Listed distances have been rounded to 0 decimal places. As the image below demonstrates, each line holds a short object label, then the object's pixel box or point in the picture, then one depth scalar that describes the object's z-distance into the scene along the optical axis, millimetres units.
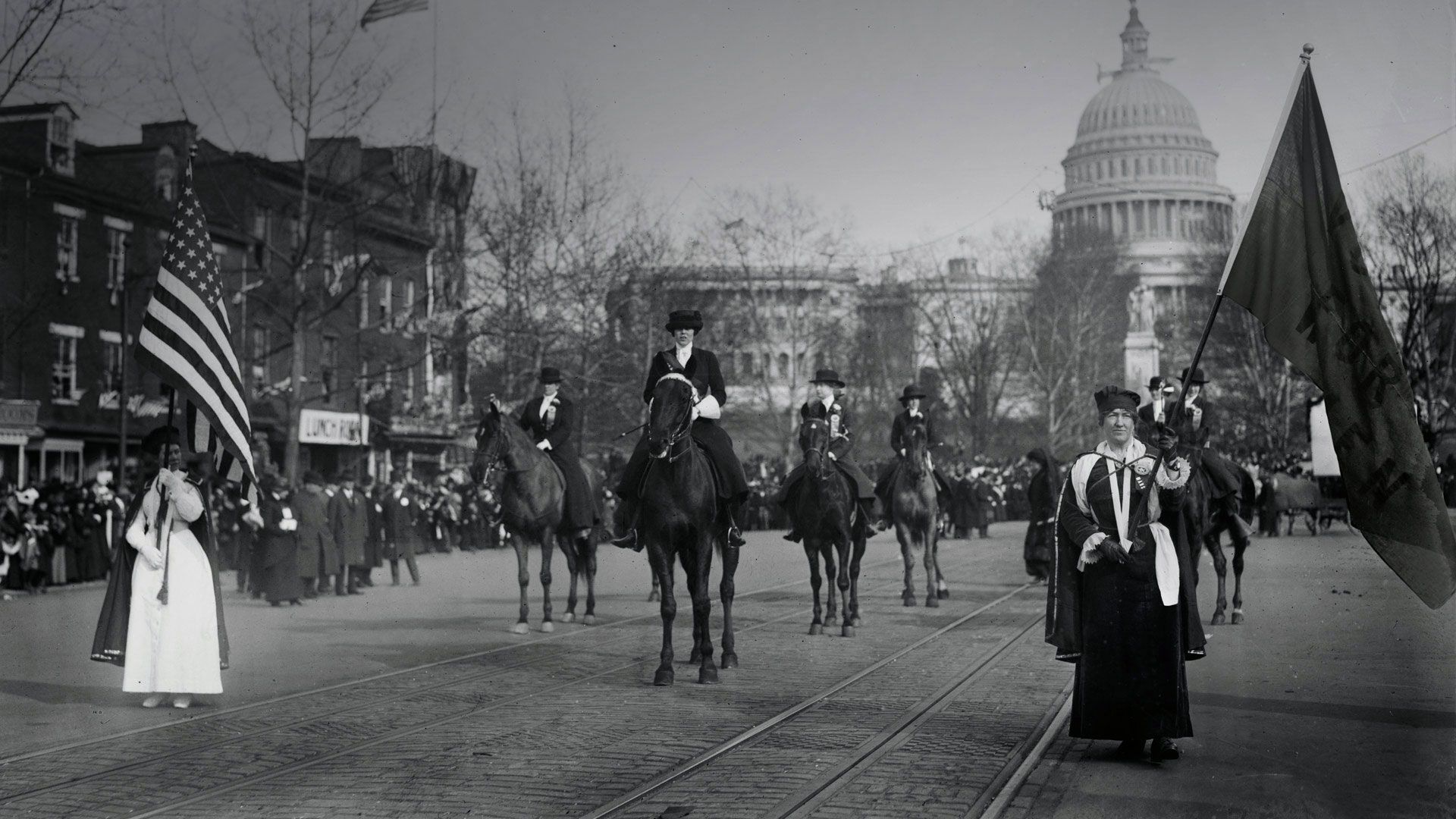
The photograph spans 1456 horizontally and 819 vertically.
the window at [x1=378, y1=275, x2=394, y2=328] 31288
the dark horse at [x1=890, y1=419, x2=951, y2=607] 19141
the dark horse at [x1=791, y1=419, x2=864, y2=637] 15727
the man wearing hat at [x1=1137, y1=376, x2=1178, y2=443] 15281
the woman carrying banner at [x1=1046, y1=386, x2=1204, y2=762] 8352
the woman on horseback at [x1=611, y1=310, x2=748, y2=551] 12180
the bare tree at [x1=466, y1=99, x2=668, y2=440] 34750
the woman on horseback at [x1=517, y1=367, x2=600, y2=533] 17547
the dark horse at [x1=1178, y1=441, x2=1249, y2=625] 14726
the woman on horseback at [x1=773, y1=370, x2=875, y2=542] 16047
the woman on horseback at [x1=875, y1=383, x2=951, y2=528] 19234
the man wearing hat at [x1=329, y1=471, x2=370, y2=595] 23219
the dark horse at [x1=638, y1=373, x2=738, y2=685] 11773
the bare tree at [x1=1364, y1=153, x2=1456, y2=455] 28438
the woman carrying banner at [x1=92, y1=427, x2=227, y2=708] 10734
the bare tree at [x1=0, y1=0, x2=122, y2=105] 17141
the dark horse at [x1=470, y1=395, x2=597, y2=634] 16844
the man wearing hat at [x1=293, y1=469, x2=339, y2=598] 21797
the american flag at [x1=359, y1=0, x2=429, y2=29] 24016
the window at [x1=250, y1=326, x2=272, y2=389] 37528
